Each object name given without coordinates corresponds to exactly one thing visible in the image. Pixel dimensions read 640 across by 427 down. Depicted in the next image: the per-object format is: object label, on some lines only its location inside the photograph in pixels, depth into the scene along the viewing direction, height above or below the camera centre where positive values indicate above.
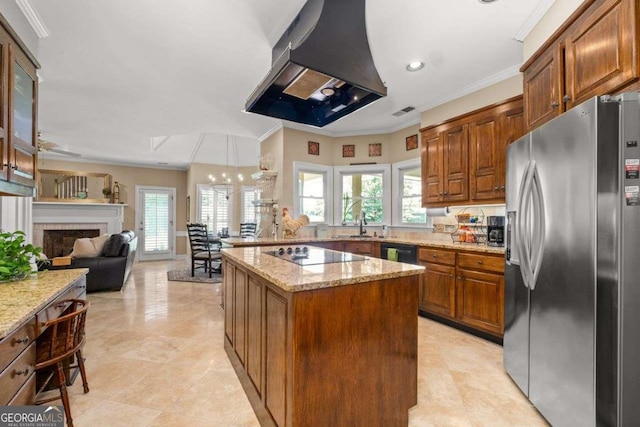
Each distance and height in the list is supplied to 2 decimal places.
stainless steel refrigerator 1.36 -0.25
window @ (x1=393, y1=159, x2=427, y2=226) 4.55 +0.33
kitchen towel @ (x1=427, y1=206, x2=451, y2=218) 3.97 +0.05
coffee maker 3.09 -0.16
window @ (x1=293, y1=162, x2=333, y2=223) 5.00 +0.40
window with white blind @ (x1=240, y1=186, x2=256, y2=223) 8.77 +0.25
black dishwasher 3.71 -0.47
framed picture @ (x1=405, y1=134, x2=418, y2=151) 4.57 +1.15
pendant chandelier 7.09 +0.81
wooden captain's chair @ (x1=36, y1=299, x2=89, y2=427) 1.58 -0.75
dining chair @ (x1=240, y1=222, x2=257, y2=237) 7.29 -0.35
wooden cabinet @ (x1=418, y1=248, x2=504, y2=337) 2.83 -0.77
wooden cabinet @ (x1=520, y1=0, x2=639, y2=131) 1.54 +0.97
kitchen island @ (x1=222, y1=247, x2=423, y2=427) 1.42 -0.67
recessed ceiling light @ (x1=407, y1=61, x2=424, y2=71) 3.07 +1.57
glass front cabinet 1.82 +0.66
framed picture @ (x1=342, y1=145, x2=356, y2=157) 5.23 +1.14
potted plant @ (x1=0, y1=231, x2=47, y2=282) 1.81 -0.28
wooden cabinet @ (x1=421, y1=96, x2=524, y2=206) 3.10 +0.72
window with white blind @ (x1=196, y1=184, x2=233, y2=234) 8.34 +0.19
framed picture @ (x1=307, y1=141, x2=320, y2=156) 5.04 +1.15
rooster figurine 4.56 -0.13
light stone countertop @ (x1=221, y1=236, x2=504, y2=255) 2.98 -0.34
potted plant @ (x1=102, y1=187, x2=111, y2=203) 7.47 +0.53
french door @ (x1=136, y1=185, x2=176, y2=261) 8.41 -0.22
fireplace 6.75 -0.62
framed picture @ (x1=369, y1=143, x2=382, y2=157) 5.09 +1.12
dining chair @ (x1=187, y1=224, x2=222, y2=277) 5.94 -0.65
